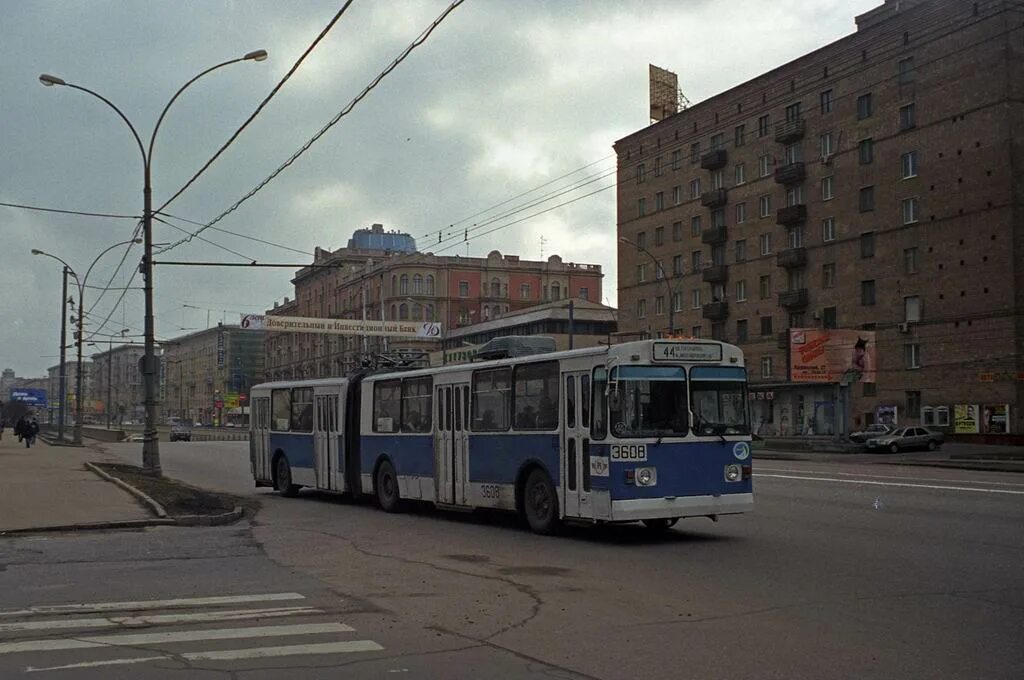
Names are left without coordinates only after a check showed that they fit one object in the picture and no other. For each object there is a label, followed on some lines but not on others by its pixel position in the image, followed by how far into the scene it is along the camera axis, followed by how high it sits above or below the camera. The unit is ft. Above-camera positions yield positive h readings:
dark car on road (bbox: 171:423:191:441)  258.16 -6.76
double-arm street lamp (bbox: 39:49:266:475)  87.04 +6.37
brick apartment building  166.09 +34.22
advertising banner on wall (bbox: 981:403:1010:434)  164.76 -3.19
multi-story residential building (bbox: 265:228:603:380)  240.12 +27.44
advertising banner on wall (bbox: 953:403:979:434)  168.96 -3.22
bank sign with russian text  162.20 +12.59
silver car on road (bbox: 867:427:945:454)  158.71 -6.12
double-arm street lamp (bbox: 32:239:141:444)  174.19 +10.14
